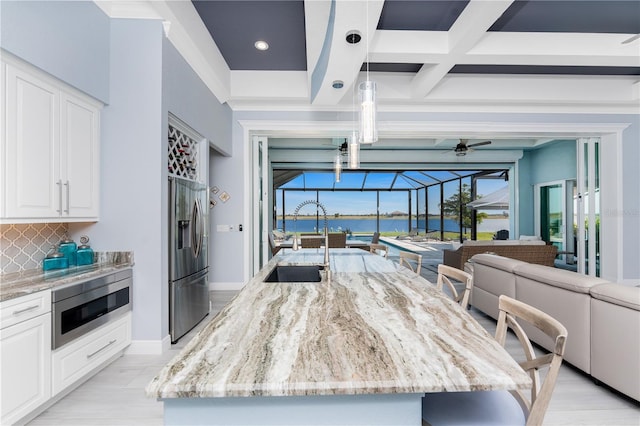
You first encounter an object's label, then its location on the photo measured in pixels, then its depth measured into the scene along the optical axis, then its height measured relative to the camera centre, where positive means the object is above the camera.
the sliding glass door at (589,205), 5.05 +0.19
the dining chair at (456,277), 1.66 -0.37
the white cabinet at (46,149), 1.86 +0.47
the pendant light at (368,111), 2.02 +0.72
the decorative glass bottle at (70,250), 2.33 -0.27
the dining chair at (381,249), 3.61 -0.43
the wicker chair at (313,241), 6.41 -0.55
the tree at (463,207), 10.49 +0.33
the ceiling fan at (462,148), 6.09 +1.41
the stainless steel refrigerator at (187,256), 2.77 -0.41
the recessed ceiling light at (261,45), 3.56 +2.07
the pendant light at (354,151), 3.12 +0.68
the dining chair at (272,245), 5.94 -0.60
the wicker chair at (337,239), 6.59 -0.51
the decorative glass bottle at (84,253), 2.41 -0.31
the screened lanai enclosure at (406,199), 10.33 +0.71
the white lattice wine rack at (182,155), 3.06 +0.67
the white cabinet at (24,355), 1.55 -0.77
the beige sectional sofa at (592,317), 1.81 -0.70
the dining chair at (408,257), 2.71 -0.40
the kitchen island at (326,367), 0.72 -0.40
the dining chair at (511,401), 0.95 -0.67
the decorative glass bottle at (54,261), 2.20 -0.34
